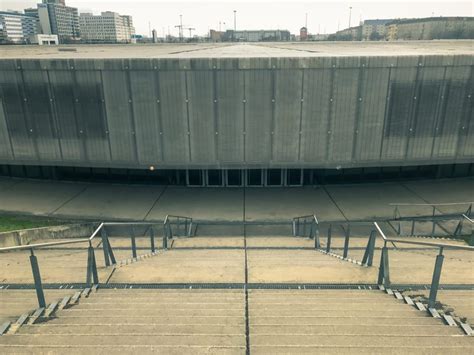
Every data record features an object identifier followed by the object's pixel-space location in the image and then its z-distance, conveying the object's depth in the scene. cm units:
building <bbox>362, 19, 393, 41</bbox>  15866
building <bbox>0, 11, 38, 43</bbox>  16552
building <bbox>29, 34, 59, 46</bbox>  8725
